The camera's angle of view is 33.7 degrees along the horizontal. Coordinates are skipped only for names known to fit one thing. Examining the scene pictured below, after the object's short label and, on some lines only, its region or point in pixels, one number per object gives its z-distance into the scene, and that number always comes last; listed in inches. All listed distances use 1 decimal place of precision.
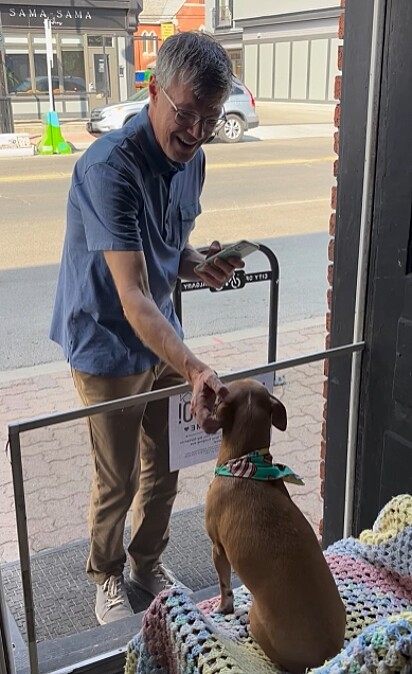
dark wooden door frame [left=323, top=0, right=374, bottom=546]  77.4
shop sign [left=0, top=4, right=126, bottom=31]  423.5
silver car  424.5
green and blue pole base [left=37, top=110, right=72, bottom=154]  468.4
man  66.4
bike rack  141.1
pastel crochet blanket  42.5
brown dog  51.1
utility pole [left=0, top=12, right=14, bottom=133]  506.6
